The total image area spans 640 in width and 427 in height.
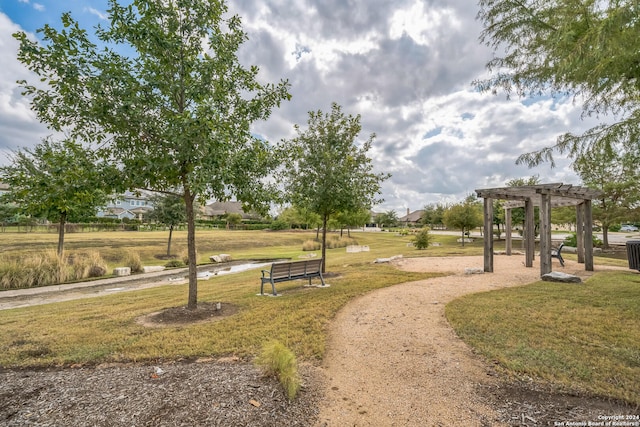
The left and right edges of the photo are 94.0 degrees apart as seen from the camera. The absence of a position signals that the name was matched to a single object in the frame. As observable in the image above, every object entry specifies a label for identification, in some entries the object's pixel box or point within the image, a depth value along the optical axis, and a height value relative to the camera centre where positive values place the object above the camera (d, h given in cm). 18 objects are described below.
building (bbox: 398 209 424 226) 9234 +232
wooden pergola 998 +63
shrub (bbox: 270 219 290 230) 5744 -40
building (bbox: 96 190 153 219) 7039 +284
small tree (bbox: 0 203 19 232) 3475 +39
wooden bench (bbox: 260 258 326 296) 886 -151
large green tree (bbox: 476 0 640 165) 355 +243
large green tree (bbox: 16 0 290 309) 547 +245
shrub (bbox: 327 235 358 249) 3378 -210
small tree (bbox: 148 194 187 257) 2538 +84
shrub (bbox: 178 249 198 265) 2112 -262
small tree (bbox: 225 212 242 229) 6244 +84
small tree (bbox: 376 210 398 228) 9518 +188
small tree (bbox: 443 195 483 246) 3092 +107
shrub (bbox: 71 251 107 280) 1535 -253
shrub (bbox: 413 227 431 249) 2398 -116
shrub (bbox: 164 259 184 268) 1977 -288
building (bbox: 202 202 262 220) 8006 +354
